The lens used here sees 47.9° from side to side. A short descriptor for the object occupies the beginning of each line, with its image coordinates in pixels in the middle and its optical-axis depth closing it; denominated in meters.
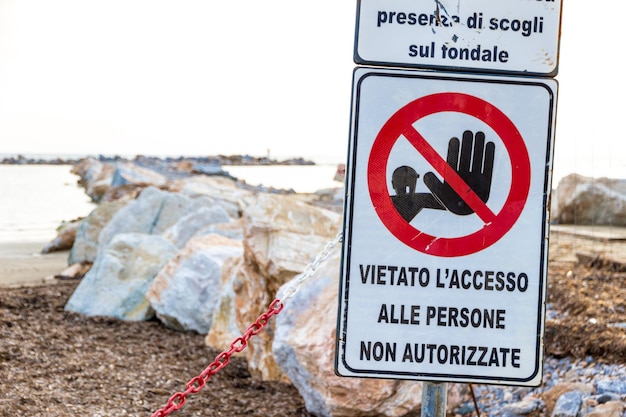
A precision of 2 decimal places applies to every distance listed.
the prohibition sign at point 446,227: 1.83
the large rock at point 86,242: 10.41
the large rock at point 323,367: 4.03
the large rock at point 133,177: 24.17
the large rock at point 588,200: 13.32
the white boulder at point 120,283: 6.94
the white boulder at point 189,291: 6.41
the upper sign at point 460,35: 1.85
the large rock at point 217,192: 13.35
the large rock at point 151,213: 10.27
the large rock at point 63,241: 13.12
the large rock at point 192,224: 8.96
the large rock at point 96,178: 28.42
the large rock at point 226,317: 5.81
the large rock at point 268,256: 5.21
